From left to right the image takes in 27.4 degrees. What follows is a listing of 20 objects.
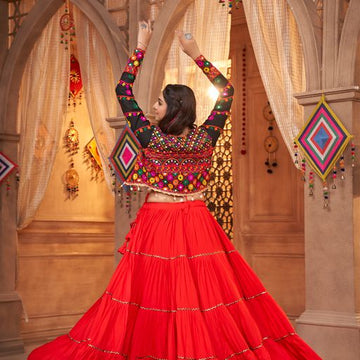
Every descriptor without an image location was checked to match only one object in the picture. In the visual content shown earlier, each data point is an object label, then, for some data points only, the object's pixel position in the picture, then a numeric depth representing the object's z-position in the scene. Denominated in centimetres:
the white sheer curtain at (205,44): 456
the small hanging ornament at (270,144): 586
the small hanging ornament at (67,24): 565
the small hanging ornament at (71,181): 675
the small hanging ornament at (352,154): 390
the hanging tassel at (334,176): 398
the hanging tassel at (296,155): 418
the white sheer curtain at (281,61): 428
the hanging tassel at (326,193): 402
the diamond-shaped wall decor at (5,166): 585
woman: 285
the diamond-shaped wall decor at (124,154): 495
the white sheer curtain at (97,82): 528
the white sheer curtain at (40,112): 579
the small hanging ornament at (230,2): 450
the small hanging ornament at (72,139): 673
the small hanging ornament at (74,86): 680
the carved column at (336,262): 390
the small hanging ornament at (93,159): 688
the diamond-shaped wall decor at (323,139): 394
